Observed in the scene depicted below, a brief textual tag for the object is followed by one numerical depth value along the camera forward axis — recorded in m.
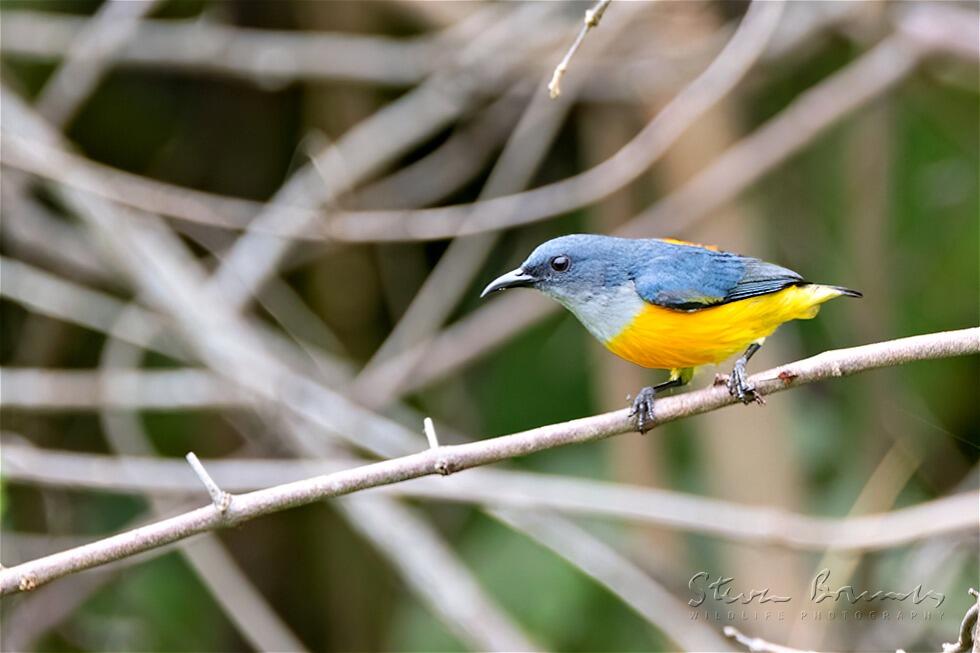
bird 6.59
